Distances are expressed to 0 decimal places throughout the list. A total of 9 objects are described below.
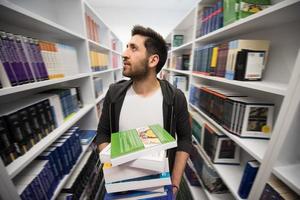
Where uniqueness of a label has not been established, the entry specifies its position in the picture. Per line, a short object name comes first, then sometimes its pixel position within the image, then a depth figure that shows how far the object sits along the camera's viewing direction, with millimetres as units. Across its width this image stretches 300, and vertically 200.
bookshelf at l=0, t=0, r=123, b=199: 659
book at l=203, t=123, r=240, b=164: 1169
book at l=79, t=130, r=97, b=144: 1479
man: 994
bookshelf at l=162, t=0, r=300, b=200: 588
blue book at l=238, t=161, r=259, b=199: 819
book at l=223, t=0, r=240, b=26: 969
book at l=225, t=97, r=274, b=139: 908
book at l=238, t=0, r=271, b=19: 914
